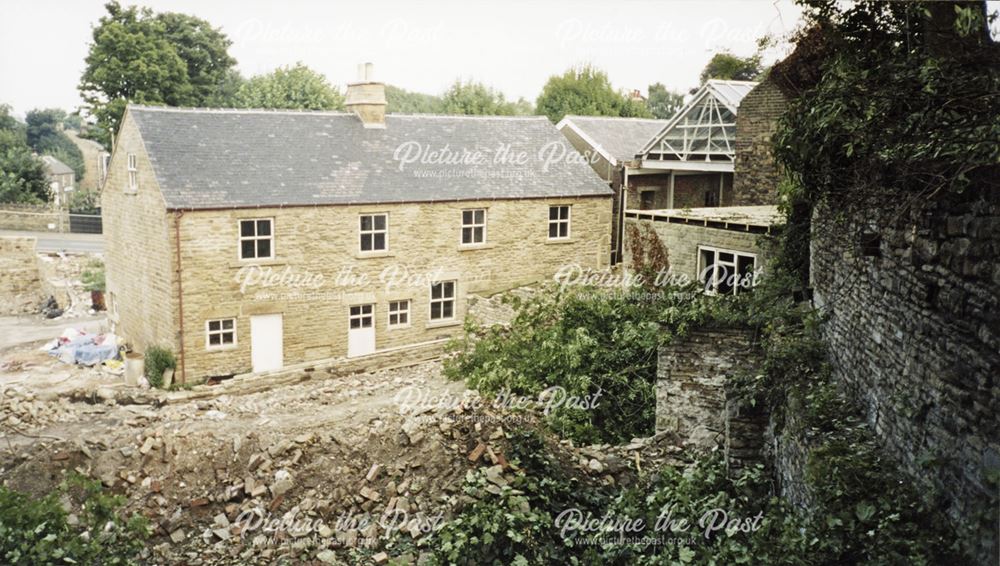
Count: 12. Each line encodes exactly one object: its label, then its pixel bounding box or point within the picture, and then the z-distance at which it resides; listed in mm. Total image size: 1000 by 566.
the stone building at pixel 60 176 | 53844
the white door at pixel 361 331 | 21359
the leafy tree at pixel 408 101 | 86875
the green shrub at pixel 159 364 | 18562
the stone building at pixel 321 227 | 19094
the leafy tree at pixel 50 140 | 68062
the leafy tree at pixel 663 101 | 61122
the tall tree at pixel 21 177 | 41656
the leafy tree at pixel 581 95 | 47594
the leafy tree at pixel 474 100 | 48812
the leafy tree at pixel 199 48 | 39375
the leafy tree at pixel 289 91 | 43125
